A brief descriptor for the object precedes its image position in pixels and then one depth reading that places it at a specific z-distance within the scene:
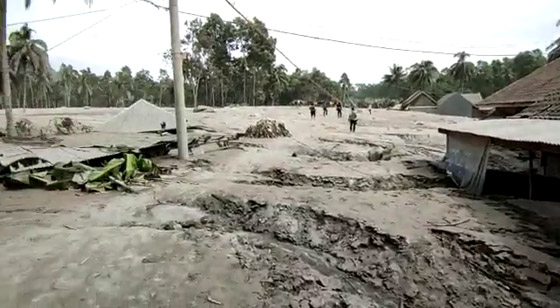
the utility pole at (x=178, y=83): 12.07
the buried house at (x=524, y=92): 13.26
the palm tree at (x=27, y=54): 31.62
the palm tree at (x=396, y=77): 64.69
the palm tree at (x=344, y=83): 57.84
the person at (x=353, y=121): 22.13
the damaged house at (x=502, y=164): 7.73
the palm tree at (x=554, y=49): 22.20
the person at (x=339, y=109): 34.37
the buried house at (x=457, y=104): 41.12
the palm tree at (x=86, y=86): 61.62
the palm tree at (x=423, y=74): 59.62
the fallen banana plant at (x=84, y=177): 8.69
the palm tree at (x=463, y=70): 54.75
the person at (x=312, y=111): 31.33
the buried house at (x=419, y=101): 50.41
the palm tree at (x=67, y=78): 59.66
